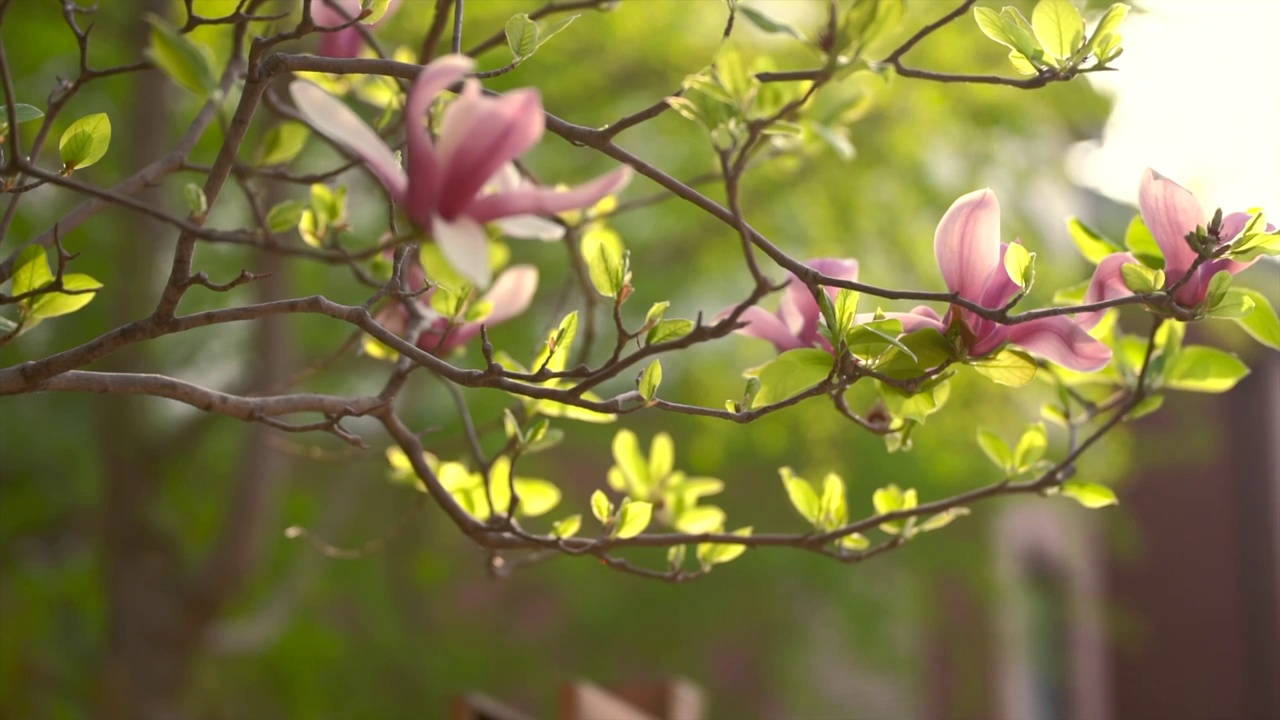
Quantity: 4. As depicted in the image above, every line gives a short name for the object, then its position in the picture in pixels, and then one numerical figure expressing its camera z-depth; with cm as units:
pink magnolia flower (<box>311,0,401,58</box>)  283
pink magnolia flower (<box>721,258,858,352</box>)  270
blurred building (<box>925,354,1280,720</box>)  1798
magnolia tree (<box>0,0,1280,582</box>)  243
